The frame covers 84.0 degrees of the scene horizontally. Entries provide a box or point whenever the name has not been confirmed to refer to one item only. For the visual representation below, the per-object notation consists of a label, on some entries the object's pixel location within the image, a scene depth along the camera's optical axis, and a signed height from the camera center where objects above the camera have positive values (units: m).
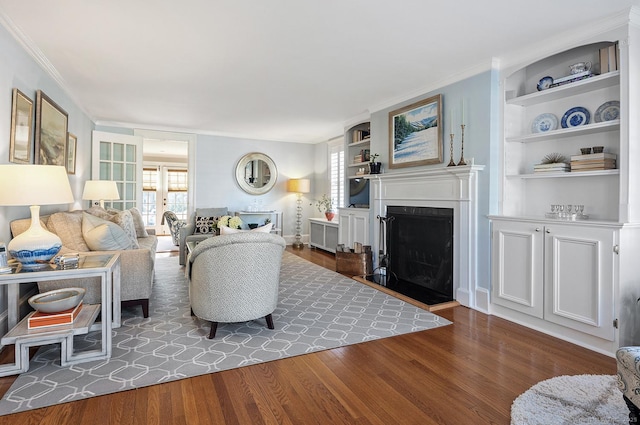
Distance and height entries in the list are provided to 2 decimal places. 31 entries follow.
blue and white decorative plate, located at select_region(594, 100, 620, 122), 2.77 +0.84
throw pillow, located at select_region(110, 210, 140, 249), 4.02 -0.10
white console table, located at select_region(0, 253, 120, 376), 2.18 -0.74
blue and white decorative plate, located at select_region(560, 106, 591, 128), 2.97 +0.85
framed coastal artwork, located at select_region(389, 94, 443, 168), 4.01 +0.99
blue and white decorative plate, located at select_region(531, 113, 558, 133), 3.22 +0.86
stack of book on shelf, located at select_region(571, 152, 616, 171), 2.74 +0.44
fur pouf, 1.77 -1.00
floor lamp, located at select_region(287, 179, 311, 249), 7.53 +0.50
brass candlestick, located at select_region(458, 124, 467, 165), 3.60 +0.59
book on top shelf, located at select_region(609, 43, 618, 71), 2.72 +1.24
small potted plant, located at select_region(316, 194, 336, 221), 7.08 +0.19
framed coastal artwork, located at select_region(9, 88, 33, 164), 2.82 +0.70
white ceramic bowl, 2.32 -0.59
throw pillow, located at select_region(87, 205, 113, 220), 4.40 +0.00
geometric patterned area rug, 2.10 -0.98
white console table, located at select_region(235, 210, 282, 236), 7.18 -0.06
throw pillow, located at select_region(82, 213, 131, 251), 3.15 -0.20
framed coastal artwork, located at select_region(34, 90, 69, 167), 3.34 +0.84
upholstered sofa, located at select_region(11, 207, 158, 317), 3.13 -0.31
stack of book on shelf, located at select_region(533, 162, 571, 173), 3.00 +0.43
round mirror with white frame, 7.37 +0.87
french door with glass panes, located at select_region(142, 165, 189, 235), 10.62 +0.66
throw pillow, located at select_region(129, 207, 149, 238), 5.10 -0.17
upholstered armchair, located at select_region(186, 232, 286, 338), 2.62 -0.47
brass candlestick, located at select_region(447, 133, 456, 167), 3.73 +0.64
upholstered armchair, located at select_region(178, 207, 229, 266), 5.51 -0.22
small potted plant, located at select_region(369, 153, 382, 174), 4.88 +0.69
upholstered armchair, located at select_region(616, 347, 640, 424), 1.48 -0.69
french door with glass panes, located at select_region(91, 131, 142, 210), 5.83 +0.84
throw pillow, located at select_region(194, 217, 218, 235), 5.99 -0.20
